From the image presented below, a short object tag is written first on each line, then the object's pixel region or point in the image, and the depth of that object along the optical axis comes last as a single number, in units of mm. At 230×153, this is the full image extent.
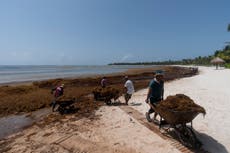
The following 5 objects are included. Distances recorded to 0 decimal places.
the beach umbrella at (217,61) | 25700
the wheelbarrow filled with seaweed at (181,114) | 3319
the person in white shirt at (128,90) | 6871
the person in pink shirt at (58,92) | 6946
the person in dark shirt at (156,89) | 4331
